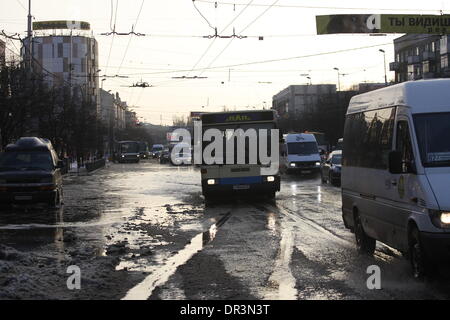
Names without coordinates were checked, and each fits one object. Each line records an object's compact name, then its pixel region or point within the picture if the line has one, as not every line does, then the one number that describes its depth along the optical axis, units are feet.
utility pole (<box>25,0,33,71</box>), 116.78
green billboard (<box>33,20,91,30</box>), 411.07
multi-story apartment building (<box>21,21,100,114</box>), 426.51
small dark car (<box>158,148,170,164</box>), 263.68
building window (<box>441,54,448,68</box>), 222.36
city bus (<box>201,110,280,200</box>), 66.03
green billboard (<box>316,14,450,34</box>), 76.89
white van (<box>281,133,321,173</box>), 125.39
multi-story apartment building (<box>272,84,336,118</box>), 468.34
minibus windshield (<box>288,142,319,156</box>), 127.65
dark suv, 61.31
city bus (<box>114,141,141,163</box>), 291.17
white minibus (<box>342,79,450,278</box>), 23.47
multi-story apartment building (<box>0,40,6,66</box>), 106.60
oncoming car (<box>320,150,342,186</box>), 95.18
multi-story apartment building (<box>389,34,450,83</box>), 223.71
